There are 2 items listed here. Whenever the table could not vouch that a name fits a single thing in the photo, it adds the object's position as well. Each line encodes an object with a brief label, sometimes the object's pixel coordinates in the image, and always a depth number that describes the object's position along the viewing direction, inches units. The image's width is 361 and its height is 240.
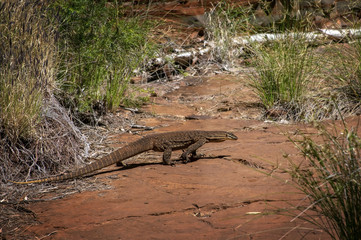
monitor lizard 426.6
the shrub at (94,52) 575.2
